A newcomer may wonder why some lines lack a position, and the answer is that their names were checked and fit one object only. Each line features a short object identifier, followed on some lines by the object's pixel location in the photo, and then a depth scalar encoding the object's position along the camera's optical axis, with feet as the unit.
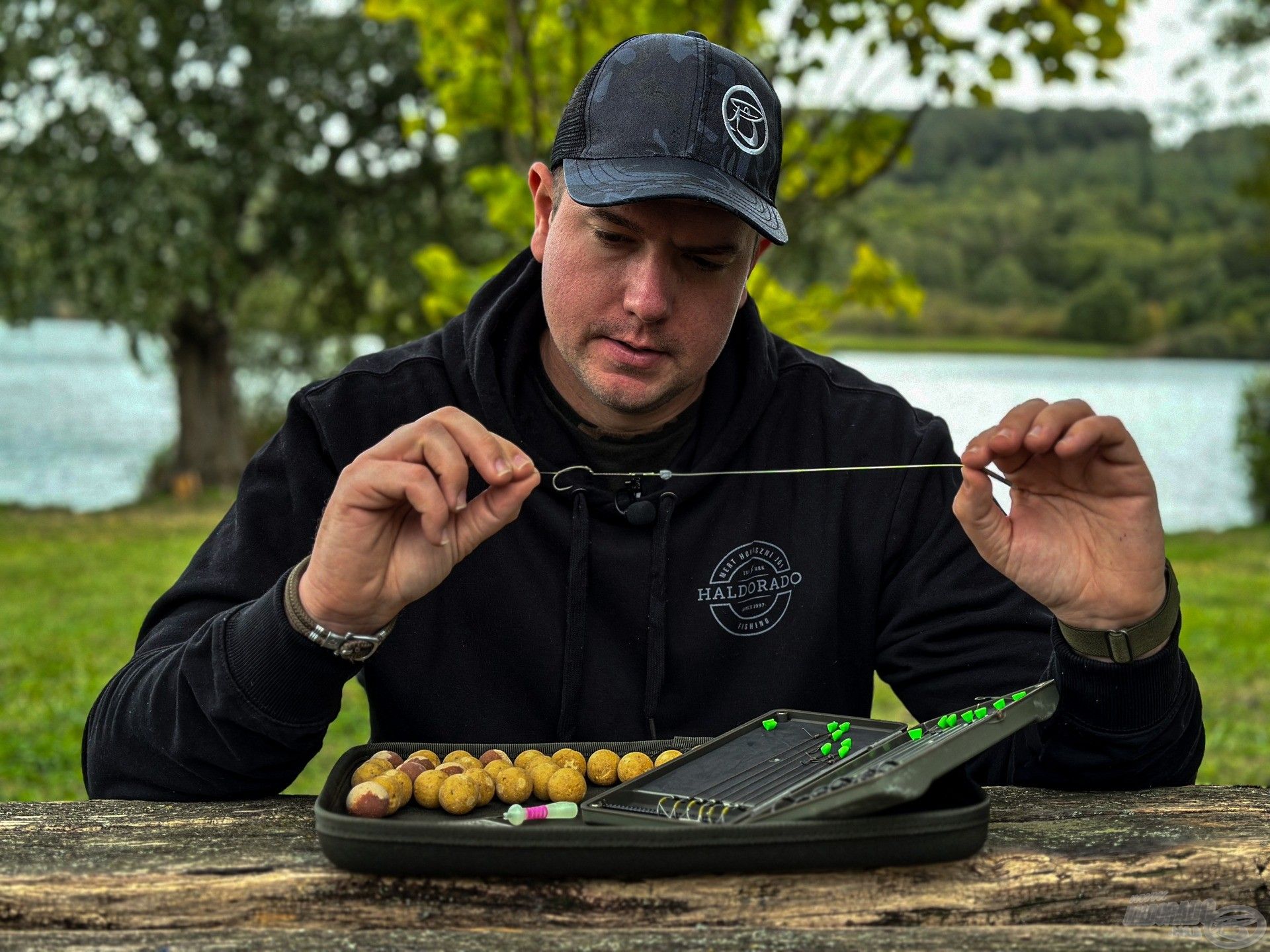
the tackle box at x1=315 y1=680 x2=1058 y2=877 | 5.05
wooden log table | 4.81
